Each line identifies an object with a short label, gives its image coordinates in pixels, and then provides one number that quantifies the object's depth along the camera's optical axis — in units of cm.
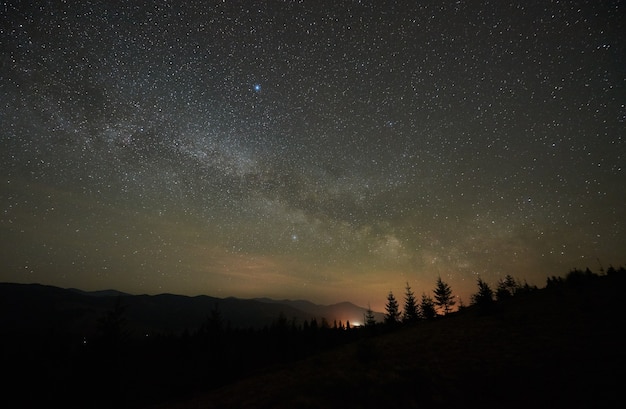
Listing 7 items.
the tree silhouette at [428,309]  4768
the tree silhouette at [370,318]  5274
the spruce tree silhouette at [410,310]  4984
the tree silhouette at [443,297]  5147
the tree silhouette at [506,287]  4181
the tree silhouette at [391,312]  4893
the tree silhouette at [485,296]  3084
